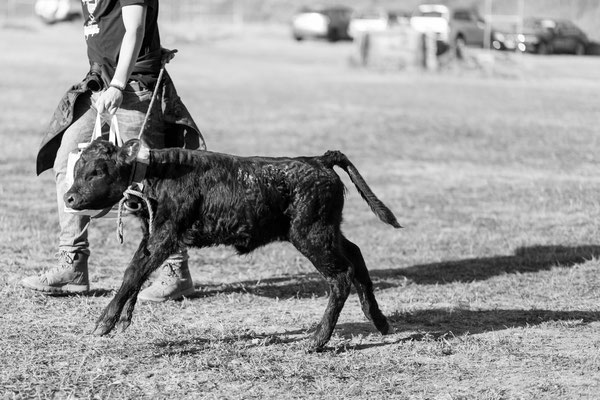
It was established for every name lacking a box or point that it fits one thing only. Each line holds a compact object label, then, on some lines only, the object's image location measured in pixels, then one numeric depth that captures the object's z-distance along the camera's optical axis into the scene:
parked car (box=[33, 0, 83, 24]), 42.66
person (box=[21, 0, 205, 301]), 5.74
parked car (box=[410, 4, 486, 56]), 36.44
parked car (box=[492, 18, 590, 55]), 34.31
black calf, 4.97
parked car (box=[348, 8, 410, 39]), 41.78
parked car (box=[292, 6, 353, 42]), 42.44
